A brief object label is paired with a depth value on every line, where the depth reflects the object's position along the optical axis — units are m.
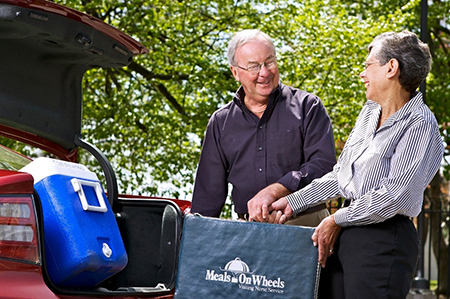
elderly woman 2.81
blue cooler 3.05
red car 2.85
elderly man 3.79
